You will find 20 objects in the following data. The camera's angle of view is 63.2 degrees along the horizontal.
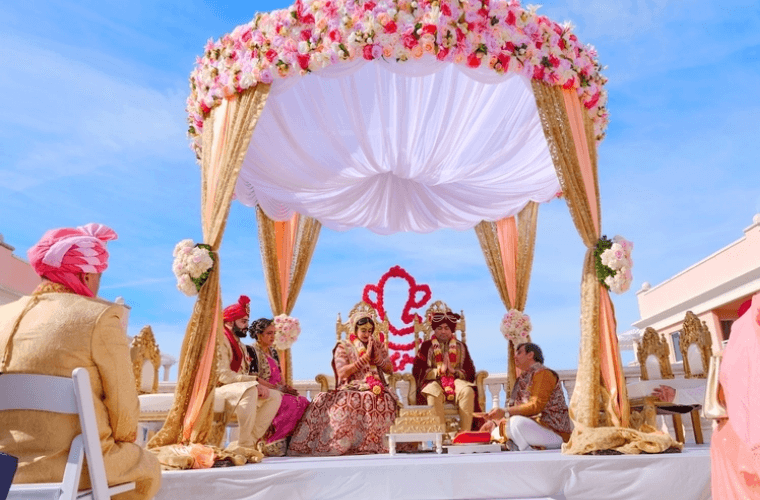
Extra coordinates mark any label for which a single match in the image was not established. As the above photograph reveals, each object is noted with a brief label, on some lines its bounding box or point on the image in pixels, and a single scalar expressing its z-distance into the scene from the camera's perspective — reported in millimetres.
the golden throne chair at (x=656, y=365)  5738
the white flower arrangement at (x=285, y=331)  7199
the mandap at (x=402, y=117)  4660
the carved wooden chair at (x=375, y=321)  6680
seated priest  5008
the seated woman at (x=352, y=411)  5215
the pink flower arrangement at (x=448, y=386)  6125
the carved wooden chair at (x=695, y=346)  6105
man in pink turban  1939
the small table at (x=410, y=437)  4906
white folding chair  1826
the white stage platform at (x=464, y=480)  3555
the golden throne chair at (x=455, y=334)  5996
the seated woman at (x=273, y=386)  5414
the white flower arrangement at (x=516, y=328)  7266
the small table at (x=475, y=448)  5375
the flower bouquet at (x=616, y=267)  4766
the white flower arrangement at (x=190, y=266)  4695
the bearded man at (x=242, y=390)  4738
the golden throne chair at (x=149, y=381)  5020
